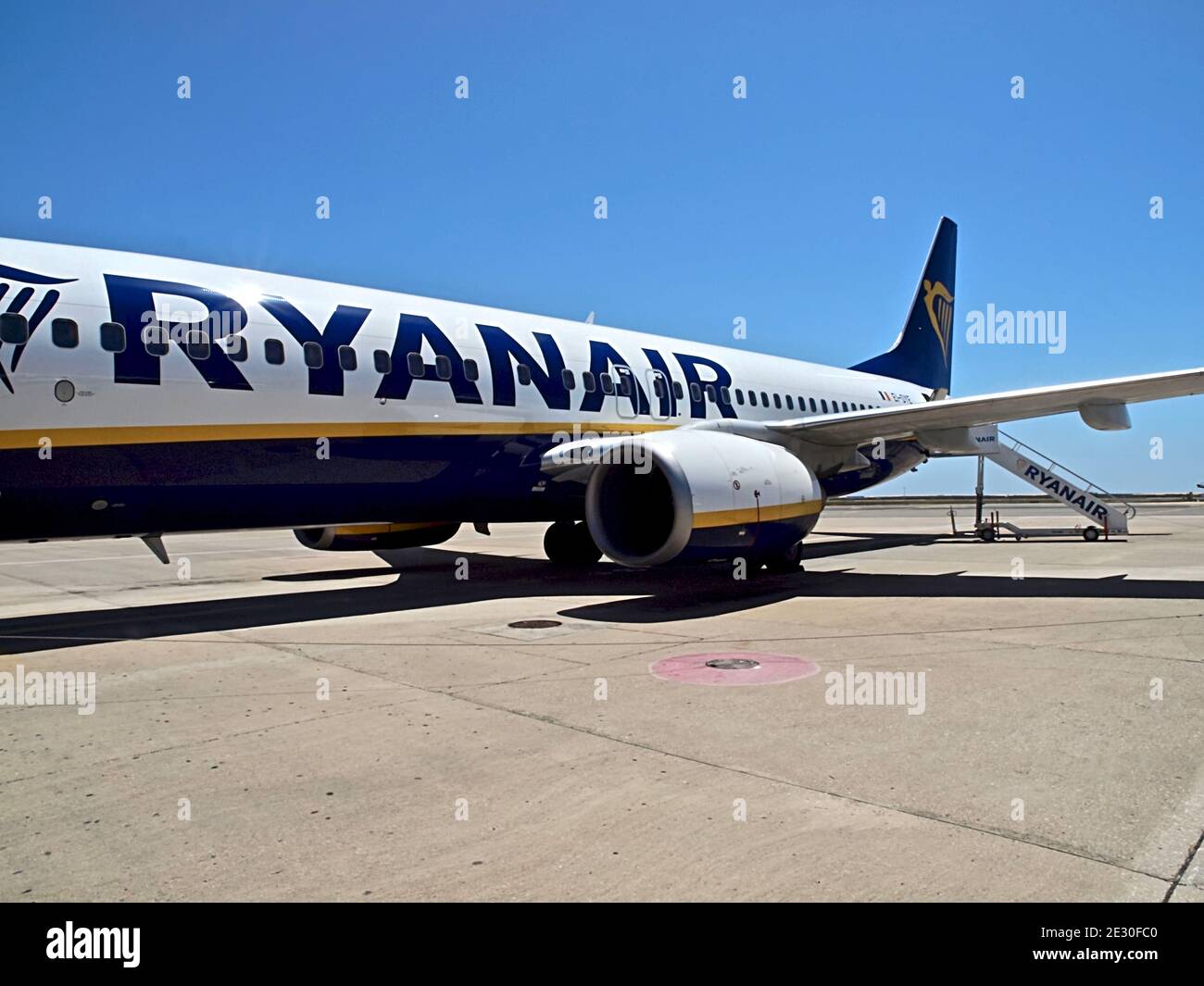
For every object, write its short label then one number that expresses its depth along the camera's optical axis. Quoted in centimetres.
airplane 813
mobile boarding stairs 2106
